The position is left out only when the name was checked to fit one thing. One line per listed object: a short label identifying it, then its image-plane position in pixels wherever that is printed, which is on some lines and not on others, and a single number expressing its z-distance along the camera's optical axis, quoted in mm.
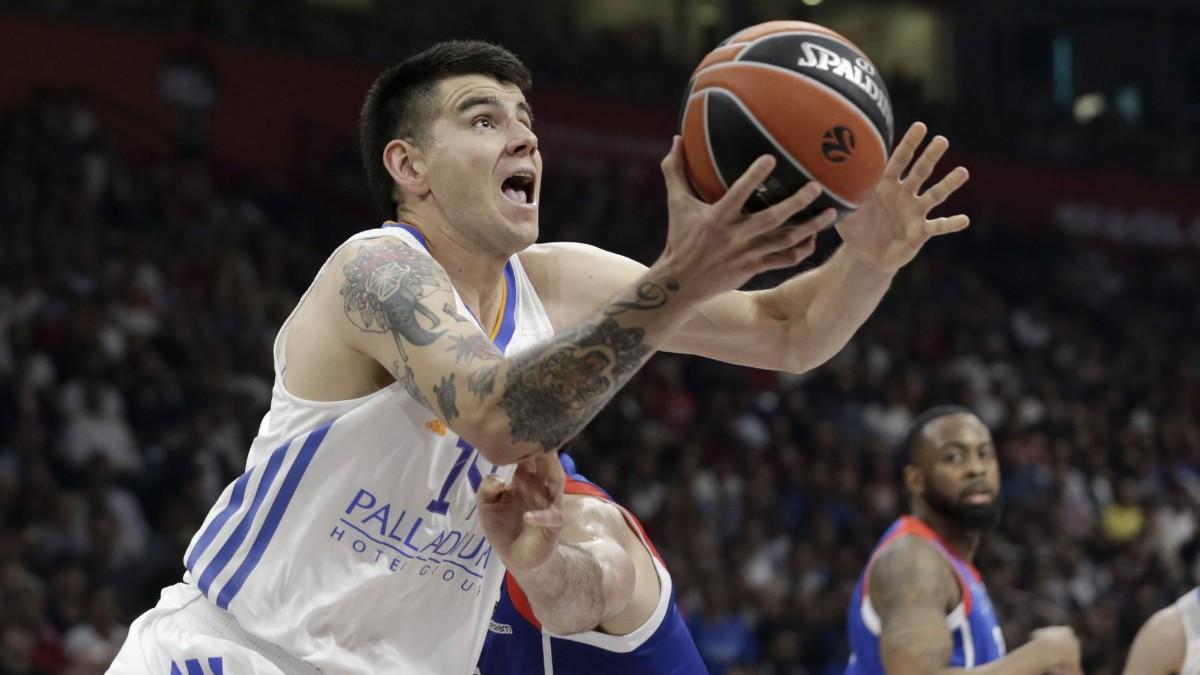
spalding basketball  5281
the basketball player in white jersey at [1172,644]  9883
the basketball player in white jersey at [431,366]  5121
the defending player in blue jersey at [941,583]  9812
